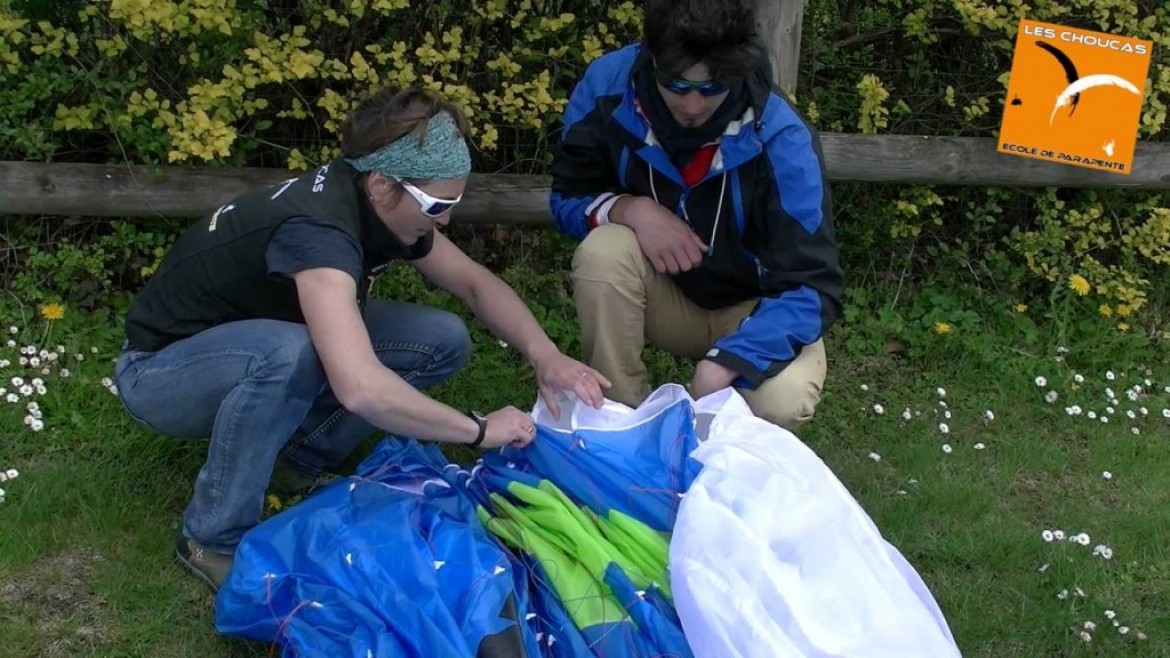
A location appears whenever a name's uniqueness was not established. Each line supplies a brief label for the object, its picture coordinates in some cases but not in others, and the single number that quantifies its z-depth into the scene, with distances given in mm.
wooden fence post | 3807
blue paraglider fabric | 2375
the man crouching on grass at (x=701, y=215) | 2902
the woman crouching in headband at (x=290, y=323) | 2541
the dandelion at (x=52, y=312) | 3801
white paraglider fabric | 2227
